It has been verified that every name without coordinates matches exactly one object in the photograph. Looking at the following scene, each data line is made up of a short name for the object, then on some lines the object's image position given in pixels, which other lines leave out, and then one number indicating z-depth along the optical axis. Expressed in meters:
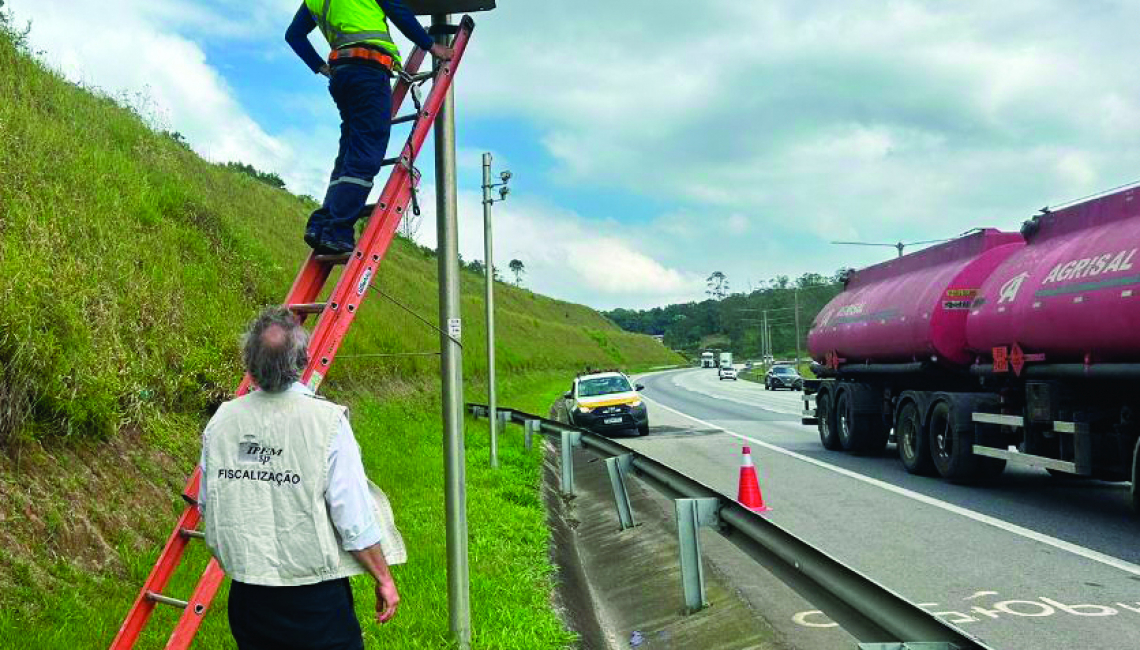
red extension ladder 3.83
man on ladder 4.91
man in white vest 3.12
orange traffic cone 10.23
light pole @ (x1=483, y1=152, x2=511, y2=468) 15.26
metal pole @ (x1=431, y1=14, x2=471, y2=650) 5.27
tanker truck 9.34
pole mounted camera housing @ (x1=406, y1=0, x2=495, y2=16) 5.27
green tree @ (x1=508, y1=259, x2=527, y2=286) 164.38
